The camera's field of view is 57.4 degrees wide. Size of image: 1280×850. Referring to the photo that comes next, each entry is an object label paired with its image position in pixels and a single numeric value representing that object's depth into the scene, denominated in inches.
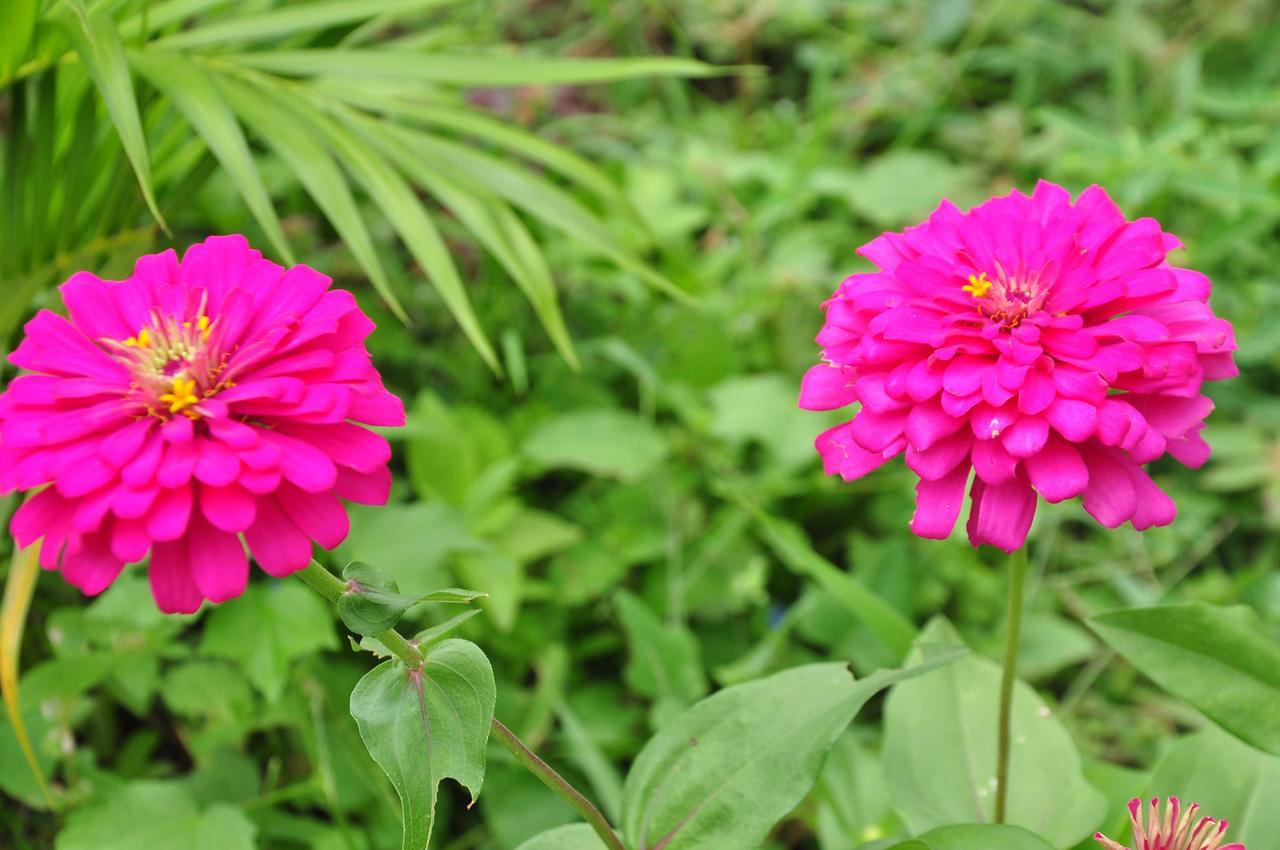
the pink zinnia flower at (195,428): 23.2
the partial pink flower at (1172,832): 26.5
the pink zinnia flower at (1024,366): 26.2
